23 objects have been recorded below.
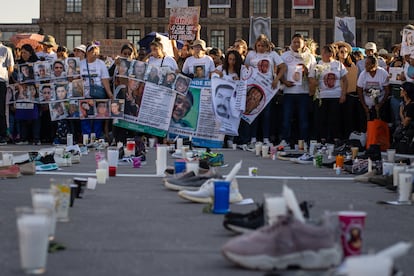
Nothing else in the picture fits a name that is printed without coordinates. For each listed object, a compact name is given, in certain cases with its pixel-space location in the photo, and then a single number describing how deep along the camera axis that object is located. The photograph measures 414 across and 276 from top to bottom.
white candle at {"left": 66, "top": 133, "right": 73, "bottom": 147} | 18.94
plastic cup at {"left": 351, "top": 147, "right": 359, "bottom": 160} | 15.30
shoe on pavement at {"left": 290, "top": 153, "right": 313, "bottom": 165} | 16.05
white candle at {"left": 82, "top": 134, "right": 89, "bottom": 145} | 20.30
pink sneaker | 5.89
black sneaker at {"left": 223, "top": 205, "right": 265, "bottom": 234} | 7.11
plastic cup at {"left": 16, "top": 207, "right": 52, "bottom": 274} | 5.76
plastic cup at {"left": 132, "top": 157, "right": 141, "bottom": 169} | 14.55
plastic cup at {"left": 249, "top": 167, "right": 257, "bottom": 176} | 13.13
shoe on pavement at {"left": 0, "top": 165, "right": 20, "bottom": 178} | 12.28
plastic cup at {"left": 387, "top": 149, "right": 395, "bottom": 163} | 13.27
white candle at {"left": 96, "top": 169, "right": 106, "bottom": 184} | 11.77
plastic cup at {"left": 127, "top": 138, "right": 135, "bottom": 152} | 15.56
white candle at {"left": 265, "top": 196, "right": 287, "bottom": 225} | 6.62
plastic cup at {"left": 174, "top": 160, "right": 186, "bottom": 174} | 11.79
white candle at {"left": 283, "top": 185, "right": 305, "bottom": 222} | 6.11
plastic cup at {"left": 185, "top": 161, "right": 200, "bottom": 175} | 10.74
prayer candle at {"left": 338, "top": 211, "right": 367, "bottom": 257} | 6.02
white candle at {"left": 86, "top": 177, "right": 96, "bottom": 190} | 10.91
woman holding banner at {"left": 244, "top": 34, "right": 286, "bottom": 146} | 20.41
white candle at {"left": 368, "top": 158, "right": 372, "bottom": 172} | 13.02
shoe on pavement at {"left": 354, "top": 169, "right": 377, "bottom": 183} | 12.54
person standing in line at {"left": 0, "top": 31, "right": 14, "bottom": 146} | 21.28
